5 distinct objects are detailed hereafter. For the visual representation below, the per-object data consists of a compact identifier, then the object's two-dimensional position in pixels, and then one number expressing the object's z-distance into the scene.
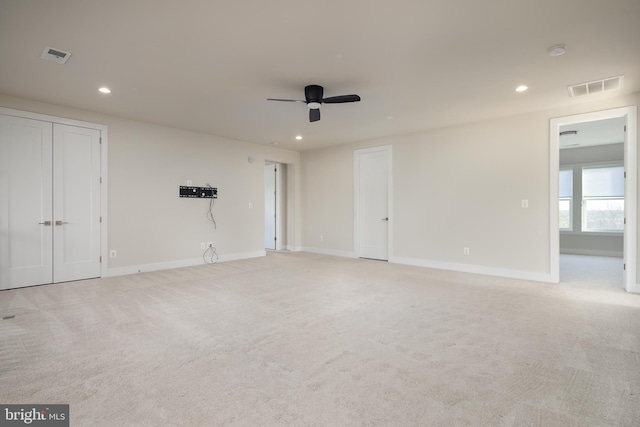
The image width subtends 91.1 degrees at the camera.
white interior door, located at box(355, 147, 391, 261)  6.73
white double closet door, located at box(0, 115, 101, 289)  4.32
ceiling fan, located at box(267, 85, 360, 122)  3.79
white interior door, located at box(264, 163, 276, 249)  8.71
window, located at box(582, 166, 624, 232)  7.70
